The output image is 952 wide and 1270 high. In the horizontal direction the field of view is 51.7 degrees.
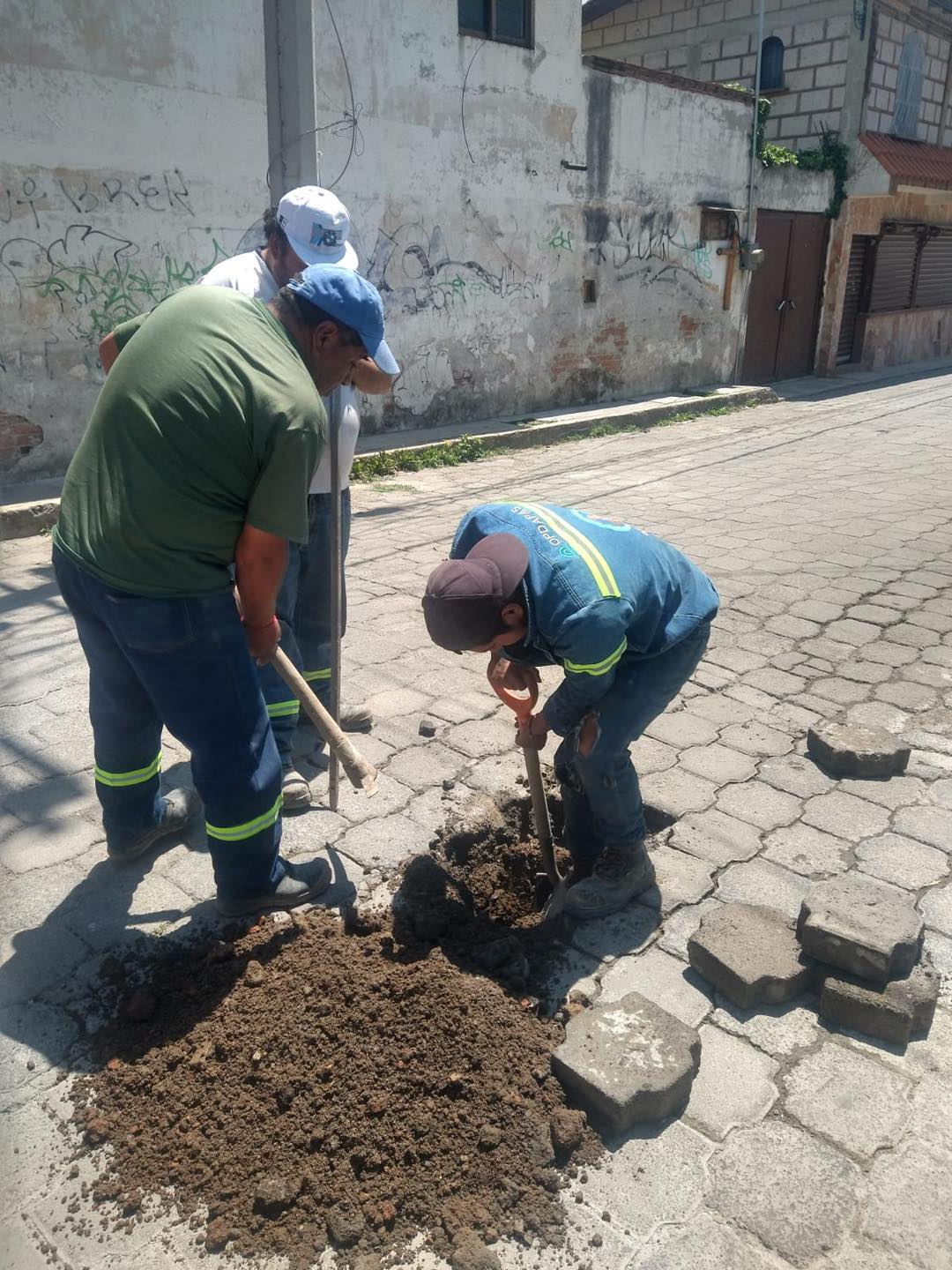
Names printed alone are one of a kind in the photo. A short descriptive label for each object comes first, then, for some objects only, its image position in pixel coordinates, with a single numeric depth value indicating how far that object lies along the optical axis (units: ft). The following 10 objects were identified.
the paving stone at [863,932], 8.35
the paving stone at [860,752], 12.35
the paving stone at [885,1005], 8.14
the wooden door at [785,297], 52.47
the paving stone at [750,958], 8.57
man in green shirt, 7.77
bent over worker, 8.05
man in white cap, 11.26
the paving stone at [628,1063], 7.28
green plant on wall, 53.67
